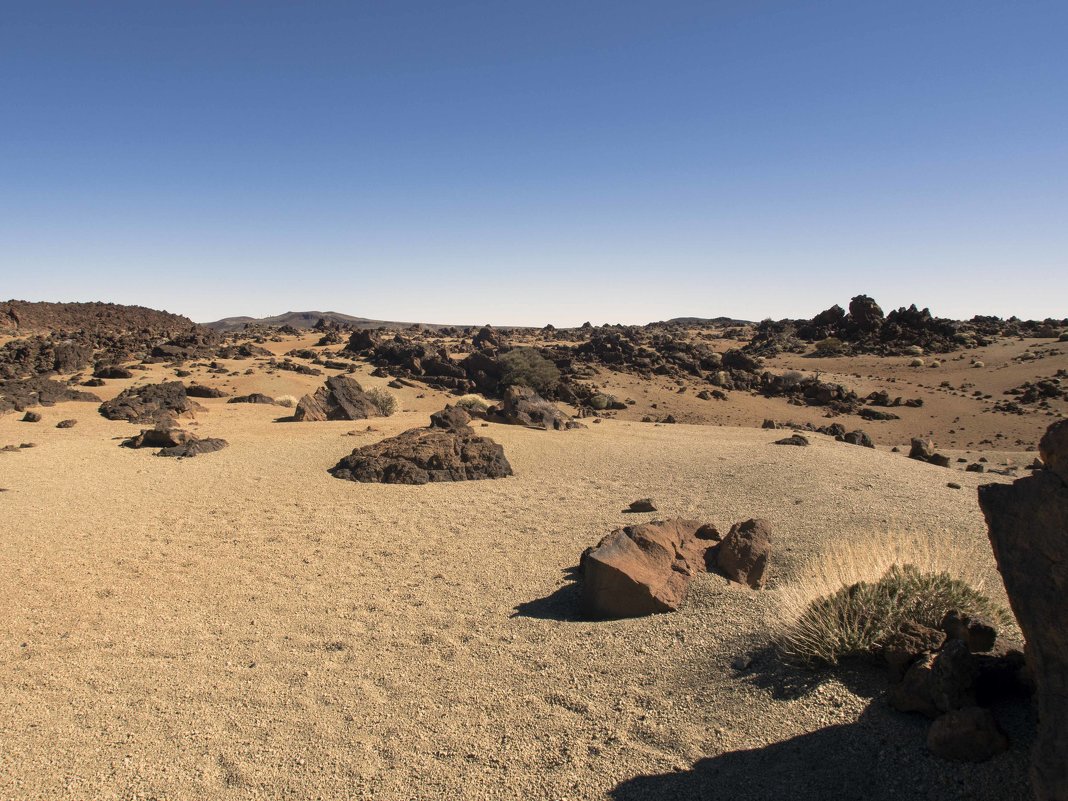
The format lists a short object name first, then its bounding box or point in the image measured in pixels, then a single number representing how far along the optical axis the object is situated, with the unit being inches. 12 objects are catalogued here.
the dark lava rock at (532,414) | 748.0
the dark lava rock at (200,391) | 892.6
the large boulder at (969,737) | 132.3
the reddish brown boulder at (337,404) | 760.3
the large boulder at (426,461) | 495.8
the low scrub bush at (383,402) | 865.5
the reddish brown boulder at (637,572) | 240.5
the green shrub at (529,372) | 1131.9
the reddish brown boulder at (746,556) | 267.9
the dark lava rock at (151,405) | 714.2
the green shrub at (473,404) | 895.4
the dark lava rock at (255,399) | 878.4
